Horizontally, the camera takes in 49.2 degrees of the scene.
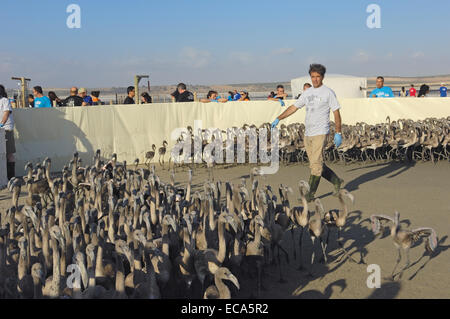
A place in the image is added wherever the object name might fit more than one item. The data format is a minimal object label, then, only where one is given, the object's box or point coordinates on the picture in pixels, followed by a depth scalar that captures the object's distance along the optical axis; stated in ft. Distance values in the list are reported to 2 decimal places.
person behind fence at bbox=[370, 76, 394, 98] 57.11
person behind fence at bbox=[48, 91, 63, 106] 57.45
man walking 29.63
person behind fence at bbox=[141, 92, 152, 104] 57.28
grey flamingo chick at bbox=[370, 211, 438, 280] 18.93
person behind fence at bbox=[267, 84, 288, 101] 61.46
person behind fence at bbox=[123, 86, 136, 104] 55.26
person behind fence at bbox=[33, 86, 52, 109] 48.45
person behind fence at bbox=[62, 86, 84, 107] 52.90
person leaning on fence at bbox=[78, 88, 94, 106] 58.74
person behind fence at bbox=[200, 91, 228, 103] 55.15
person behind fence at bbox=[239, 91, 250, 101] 65.64
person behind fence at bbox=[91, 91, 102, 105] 60.49
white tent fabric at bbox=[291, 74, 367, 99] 93.45
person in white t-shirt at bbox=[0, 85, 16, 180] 38.47
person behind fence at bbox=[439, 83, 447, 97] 78.20
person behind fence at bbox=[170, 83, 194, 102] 55.77
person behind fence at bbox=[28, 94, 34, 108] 70.73
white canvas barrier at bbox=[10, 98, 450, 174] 46.59
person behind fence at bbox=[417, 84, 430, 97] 71.61
